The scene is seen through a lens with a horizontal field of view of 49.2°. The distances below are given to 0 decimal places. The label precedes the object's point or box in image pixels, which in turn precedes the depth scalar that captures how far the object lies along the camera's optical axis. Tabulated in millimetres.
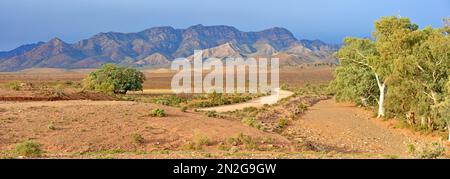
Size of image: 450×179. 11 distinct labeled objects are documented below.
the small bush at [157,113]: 26875
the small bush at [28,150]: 14103
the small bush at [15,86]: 36344
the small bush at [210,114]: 30994
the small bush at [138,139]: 20294
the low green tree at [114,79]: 59125
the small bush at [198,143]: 19397
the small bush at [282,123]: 29400
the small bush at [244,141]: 19994
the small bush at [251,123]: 26603
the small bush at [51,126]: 21641
